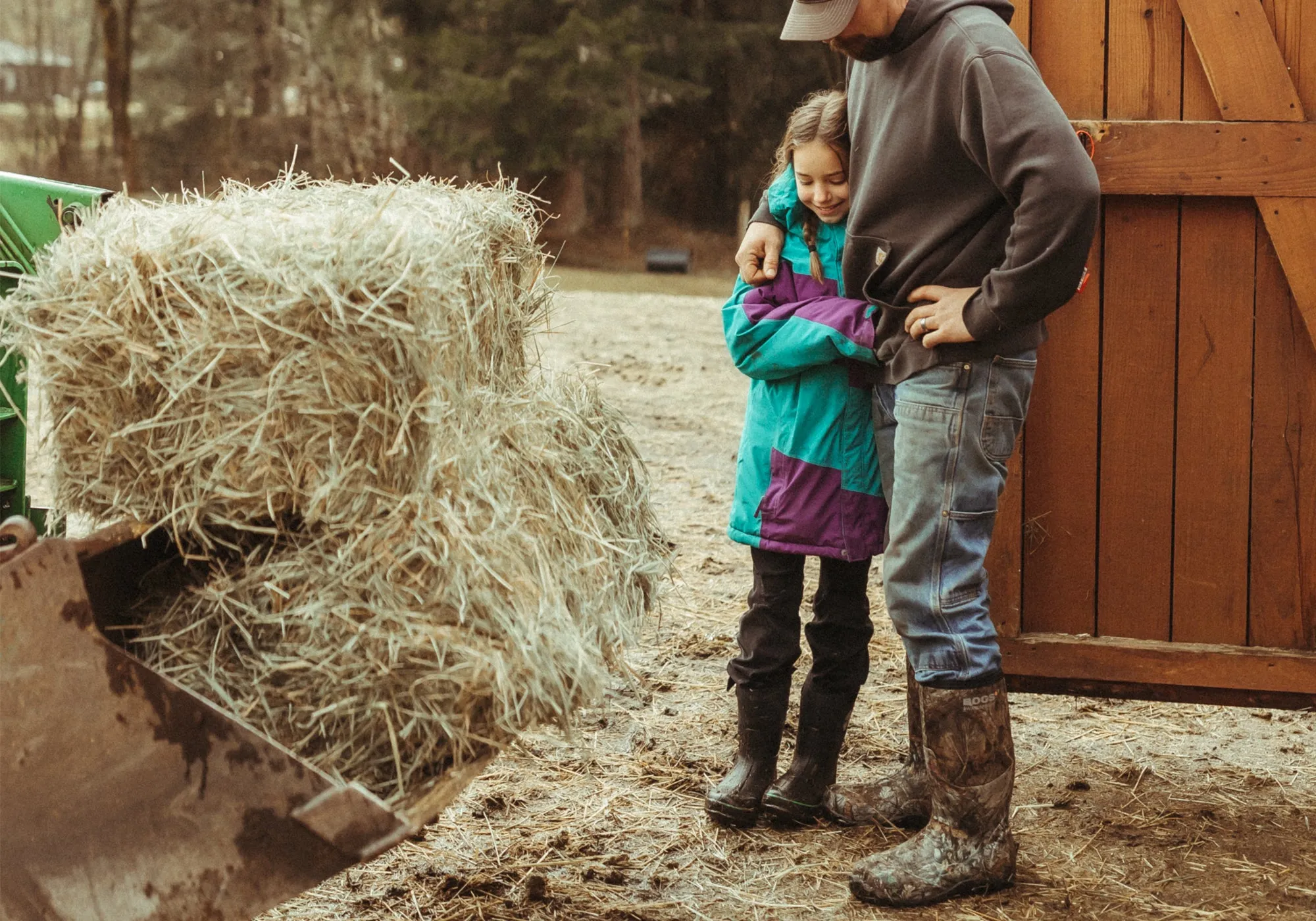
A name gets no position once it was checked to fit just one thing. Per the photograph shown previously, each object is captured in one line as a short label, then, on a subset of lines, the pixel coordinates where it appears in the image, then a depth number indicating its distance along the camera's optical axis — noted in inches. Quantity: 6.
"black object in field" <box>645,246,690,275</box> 698.2
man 97.0
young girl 115.1
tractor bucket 73.3
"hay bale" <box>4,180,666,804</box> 76.7
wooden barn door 120.4
